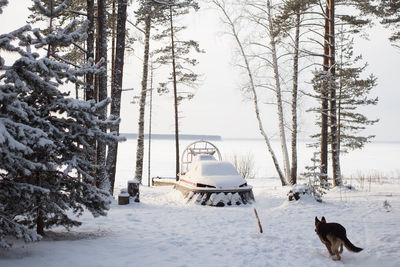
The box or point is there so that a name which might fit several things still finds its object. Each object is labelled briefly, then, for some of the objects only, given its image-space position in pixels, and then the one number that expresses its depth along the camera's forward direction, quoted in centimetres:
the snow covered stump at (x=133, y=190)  1262
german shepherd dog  603
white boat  1222
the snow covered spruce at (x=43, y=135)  506
